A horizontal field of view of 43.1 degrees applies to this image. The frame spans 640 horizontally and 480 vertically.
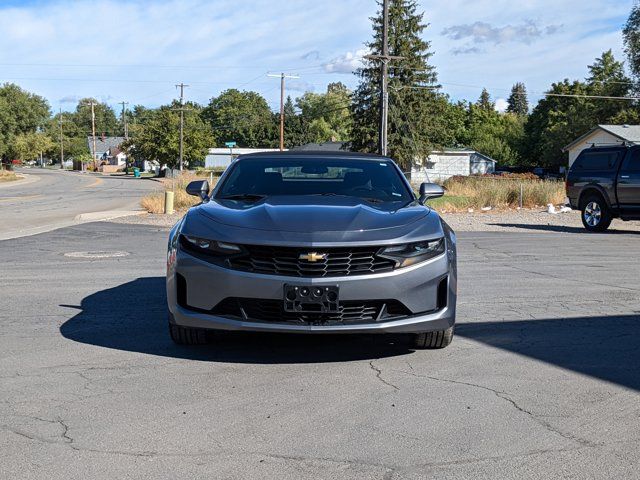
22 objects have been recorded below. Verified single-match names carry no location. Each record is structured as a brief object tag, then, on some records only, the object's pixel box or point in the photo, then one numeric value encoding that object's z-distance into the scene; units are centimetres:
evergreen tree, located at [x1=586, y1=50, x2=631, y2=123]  7012
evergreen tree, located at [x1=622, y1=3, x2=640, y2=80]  6700
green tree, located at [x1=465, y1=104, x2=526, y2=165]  10531
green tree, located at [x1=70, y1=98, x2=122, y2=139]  19425
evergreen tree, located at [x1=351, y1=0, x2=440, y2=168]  7000
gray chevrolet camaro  542
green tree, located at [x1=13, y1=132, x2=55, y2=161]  10900
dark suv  1842
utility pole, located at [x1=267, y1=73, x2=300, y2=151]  6356
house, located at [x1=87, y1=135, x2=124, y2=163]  18125
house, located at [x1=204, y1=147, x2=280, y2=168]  13238
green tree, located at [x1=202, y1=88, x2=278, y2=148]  14425
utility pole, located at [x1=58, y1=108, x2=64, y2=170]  16698
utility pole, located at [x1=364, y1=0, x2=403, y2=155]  3965
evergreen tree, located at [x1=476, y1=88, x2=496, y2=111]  16610
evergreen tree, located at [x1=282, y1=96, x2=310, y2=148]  13250
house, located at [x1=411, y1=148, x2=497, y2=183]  8306
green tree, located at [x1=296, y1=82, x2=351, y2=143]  14700
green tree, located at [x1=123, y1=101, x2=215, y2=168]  8894
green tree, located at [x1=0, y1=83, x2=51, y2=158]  10562
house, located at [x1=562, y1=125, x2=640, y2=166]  5547
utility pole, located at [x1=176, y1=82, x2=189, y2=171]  8194
